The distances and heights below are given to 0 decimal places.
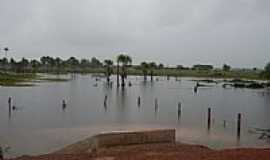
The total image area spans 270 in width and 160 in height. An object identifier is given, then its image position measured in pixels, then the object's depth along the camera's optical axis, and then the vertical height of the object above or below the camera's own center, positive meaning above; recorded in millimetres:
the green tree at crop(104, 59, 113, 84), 97961 +4756
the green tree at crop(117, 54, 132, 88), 76004 +4765
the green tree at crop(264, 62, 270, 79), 71772 +1230
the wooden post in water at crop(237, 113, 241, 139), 21459 -5533
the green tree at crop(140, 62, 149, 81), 98973 +2969
